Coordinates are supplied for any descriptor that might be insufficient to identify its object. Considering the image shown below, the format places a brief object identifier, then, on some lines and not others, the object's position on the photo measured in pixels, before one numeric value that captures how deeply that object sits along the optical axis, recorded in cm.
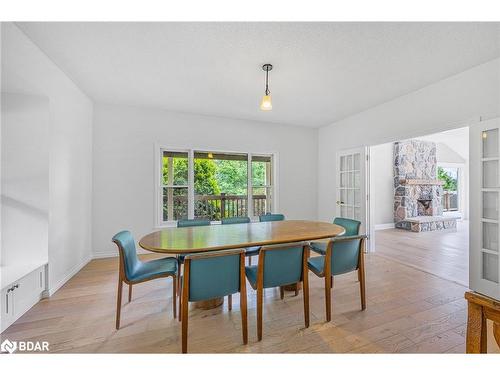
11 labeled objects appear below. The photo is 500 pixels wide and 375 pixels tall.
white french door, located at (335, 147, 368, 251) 406
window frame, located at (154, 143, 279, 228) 397
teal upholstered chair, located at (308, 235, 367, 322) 200
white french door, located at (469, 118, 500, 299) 235
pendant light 232
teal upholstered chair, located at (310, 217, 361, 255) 274
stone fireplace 636
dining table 181
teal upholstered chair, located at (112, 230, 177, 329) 189
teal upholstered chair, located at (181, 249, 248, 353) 157
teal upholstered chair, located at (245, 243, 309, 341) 177
